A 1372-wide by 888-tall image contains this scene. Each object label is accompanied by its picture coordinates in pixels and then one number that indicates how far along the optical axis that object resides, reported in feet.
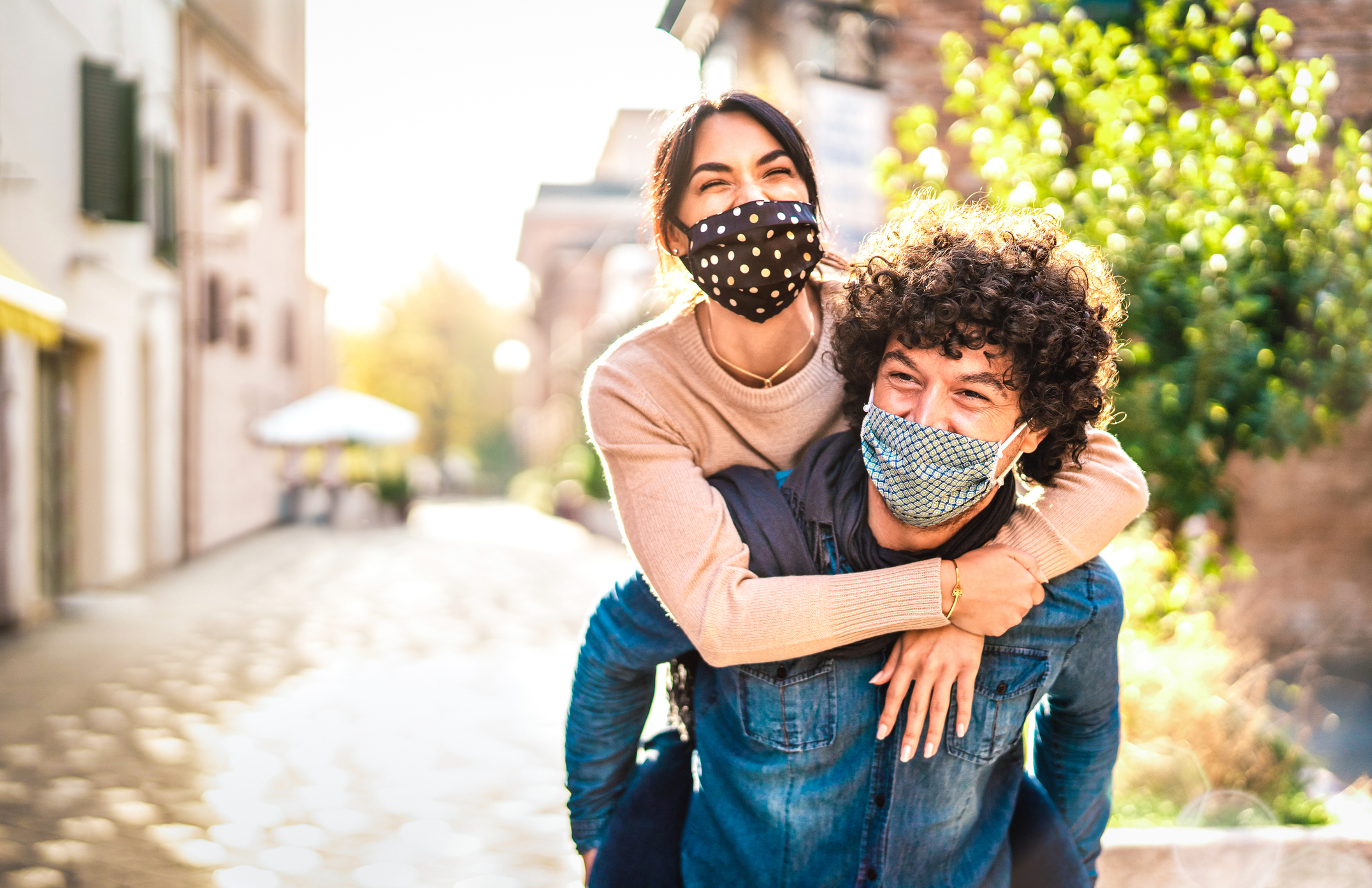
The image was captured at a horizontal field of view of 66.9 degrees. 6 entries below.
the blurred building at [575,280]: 77.97
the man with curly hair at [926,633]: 5.84
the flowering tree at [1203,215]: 16.06
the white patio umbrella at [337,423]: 70.38
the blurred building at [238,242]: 50.96
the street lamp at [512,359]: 154.71
